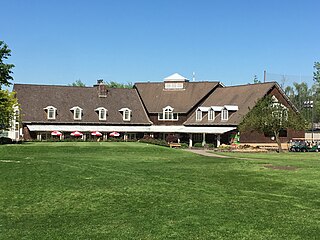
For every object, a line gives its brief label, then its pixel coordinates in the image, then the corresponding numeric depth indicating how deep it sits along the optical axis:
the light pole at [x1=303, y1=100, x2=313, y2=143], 55.69
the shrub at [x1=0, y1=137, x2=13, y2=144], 37.19
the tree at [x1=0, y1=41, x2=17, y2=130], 36.08
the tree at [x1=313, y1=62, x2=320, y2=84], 76.72
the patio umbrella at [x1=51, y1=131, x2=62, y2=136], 48.65
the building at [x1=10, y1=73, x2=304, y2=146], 50.41
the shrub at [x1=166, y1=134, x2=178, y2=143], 53.73
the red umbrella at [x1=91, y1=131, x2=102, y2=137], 50.18
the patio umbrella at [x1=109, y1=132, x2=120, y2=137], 51.42
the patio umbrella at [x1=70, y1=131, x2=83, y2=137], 49.35
